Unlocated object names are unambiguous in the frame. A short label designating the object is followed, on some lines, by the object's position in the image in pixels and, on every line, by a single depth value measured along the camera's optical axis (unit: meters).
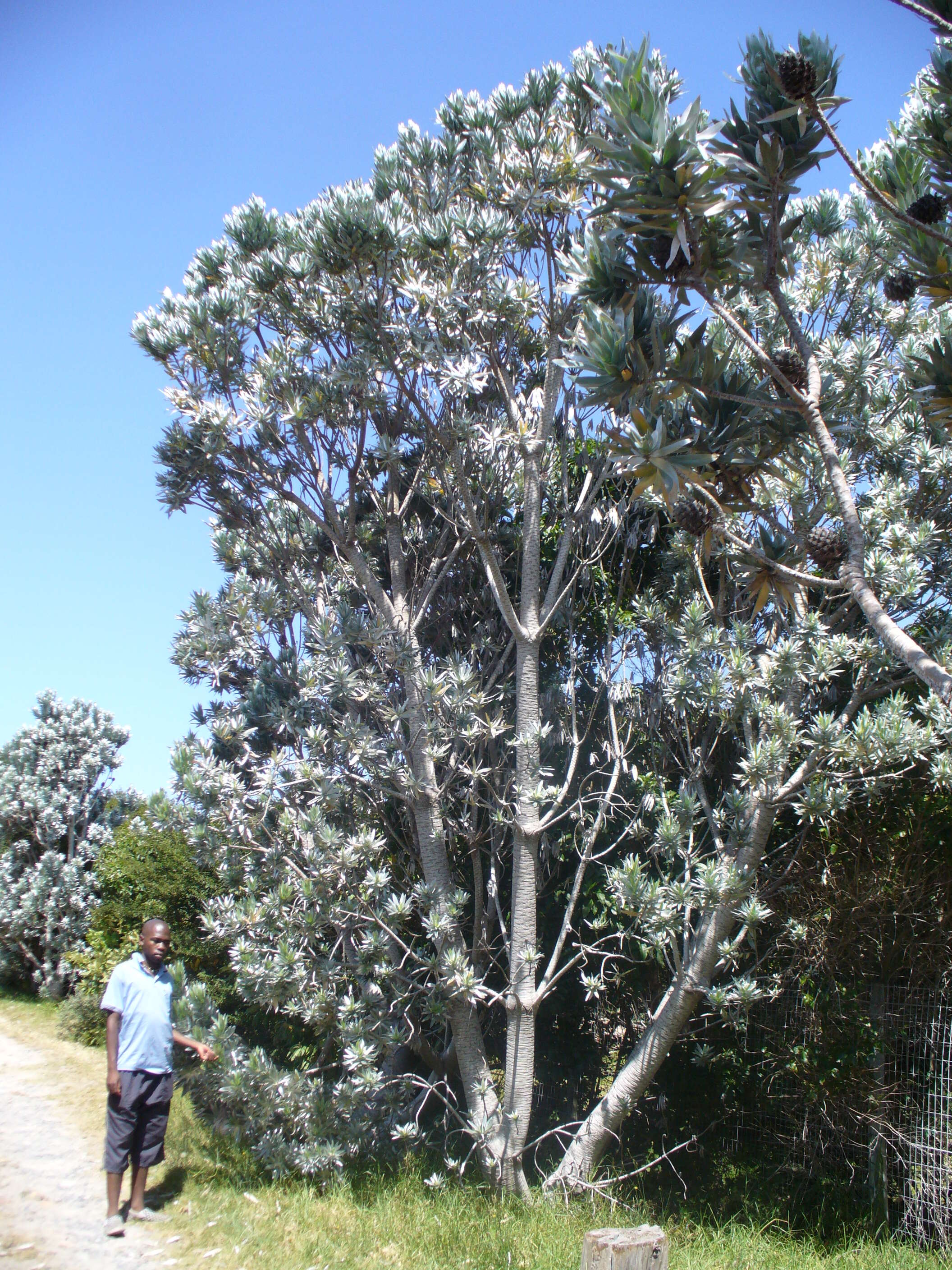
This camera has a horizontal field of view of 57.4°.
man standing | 5.12
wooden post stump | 3.04
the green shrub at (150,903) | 9.31
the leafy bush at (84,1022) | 9.55
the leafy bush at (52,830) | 11.20
